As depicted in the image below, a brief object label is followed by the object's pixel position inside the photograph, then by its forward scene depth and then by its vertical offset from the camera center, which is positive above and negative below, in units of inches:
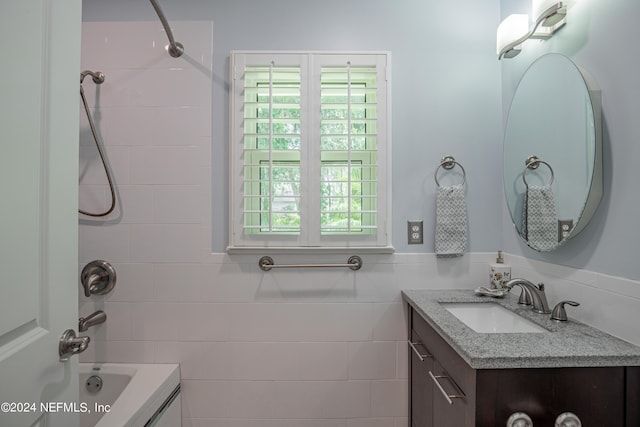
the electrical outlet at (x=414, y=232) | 60.5 -3.3
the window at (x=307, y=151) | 58.8 +11.9
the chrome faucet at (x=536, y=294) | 46.0 -11.7
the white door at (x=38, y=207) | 24.3 +0.4
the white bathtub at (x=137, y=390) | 50.4 -30.9
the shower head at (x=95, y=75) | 56.0 +24.6
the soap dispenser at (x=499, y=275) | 56.4 -10.7
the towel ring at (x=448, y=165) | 60.4 +9.8
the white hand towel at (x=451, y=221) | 59.1 -1.1
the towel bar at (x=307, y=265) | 58.8 -9.6
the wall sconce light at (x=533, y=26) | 44.9 +29.4
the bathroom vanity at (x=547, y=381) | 32.6 -17.5
